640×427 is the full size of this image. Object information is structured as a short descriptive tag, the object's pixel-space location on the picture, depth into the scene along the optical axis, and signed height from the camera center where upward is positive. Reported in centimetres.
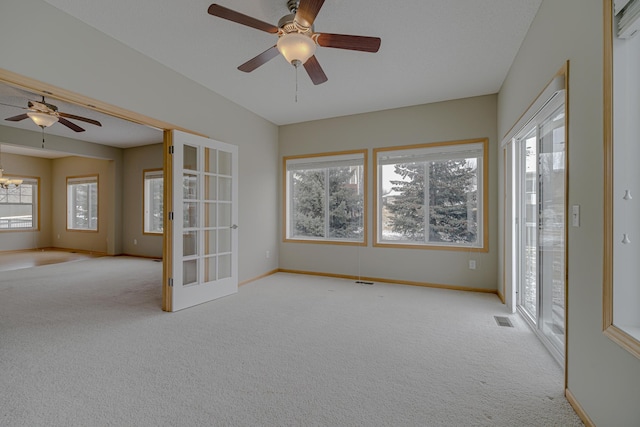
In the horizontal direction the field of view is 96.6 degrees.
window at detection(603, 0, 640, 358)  128 +19
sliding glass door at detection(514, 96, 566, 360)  221 -7
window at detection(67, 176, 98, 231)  796 +26
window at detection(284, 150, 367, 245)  486 +29
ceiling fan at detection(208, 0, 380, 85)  198 +136
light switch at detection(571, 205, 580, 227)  165 +0
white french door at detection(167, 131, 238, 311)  330 -10
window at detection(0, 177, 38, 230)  786 +17
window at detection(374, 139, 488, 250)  415 +29
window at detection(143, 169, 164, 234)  713 +29
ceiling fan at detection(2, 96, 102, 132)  354 +127
